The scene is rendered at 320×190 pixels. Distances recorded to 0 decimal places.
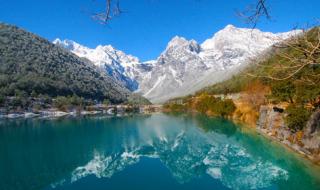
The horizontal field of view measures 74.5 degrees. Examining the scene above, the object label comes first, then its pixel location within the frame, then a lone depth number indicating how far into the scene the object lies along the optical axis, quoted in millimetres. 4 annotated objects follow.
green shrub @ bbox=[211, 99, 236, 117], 47560
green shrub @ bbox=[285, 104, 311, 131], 19229
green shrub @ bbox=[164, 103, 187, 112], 81873
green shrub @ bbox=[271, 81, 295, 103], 25561
